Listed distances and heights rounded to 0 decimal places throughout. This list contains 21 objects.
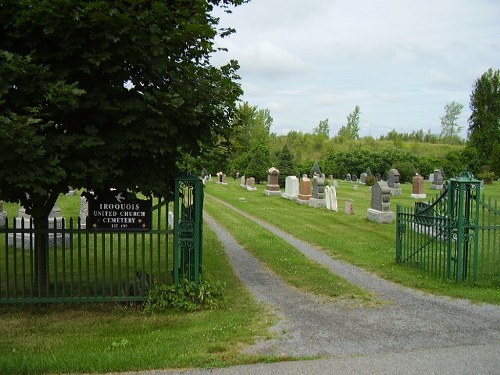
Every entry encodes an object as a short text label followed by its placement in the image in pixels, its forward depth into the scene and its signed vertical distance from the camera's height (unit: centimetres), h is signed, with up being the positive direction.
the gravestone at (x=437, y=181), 3839 -90
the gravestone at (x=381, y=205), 1855 -136
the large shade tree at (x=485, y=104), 6270 +885
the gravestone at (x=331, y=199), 2353 -149
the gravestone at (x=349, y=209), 2180 -178
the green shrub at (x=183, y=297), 721 -193
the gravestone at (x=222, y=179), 4457 -97
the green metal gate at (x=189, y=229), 737 -92
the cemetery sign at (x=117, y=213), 730 -68
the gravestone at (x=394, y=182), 3256 -85
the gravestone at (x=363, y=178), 4531 -82
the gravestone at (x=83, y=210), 1526 -133
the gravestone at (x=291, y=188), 2870 -113
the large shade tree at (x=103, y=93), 593 +99
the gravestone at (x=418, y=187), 3123 -112
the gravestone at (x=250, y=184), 3741 -121
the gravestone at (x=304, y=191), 2675 -123
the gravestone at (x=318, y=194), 2503 -130
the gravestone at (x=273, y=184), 3205 -102
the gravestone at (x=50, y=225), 1241 -150
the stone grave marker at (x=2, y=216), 1468 -148
